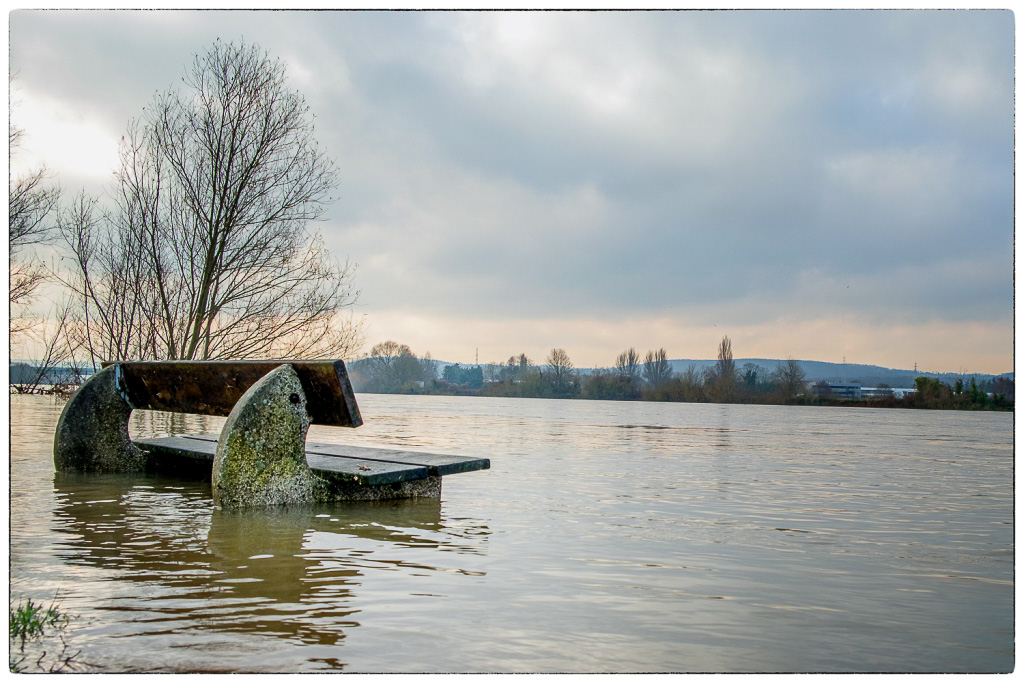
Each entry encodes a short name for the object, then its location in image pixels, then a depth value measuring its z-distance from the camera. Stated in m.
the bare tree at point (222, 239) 15.41
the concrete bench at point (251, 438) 6.27
